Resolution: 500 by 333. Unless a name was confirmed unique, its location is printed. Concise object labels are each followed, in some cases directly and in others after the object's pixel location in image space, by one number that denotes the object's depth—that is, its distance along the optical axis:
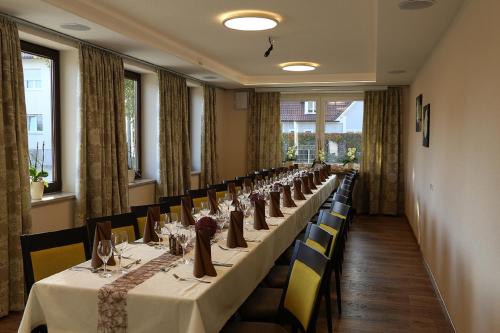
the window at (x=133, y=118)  7.22
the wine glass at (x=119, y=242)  2.59
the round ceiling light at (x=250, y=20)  4.68
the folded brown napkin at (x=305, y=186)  5.95
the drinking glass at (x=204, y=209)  3.61
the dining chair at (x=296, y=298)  2.32
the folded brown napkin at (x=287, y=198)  4.83
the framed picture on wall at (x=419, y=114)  6.74
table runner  2.18
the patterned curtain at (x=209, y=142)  9.09
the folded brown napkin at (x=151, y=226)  3.18
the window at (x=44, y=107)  5.18
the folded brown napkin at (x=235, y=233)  3.05
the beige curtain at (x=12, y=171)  4.02
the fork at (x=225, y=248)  2.98
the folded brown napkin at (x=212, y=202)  4.34
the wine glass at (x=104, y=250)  2.46
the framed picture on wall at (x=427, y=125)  5.54
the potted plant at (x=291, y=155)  10.28
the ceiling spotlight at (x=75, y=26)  4.48
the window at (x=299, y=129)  10.27
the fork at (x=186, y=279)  2.37
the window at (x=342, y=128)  9.95
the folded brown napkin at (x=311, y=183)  6.42
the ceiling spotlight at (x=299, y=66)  7.61
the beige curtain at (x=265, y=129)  10.14
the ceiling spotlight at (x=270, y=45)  5.82
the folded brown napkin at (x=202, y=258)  2.42
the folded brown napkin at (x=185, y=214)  3.73
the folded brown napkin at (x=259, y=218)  3.65
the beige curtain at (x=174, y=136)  7.30
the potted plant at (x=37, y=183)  4.78
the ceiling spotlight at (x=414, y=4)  3.53
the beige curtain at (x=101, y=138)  5.30
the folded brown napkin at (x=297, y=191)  5.38
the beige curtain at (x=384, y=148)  9.38
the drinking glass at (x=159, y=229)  2.98
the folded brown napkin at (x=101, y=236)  2.57
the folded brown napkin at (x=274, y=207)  4.23
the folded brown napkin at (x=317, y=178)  7.00
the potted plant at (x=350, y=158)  9.87
